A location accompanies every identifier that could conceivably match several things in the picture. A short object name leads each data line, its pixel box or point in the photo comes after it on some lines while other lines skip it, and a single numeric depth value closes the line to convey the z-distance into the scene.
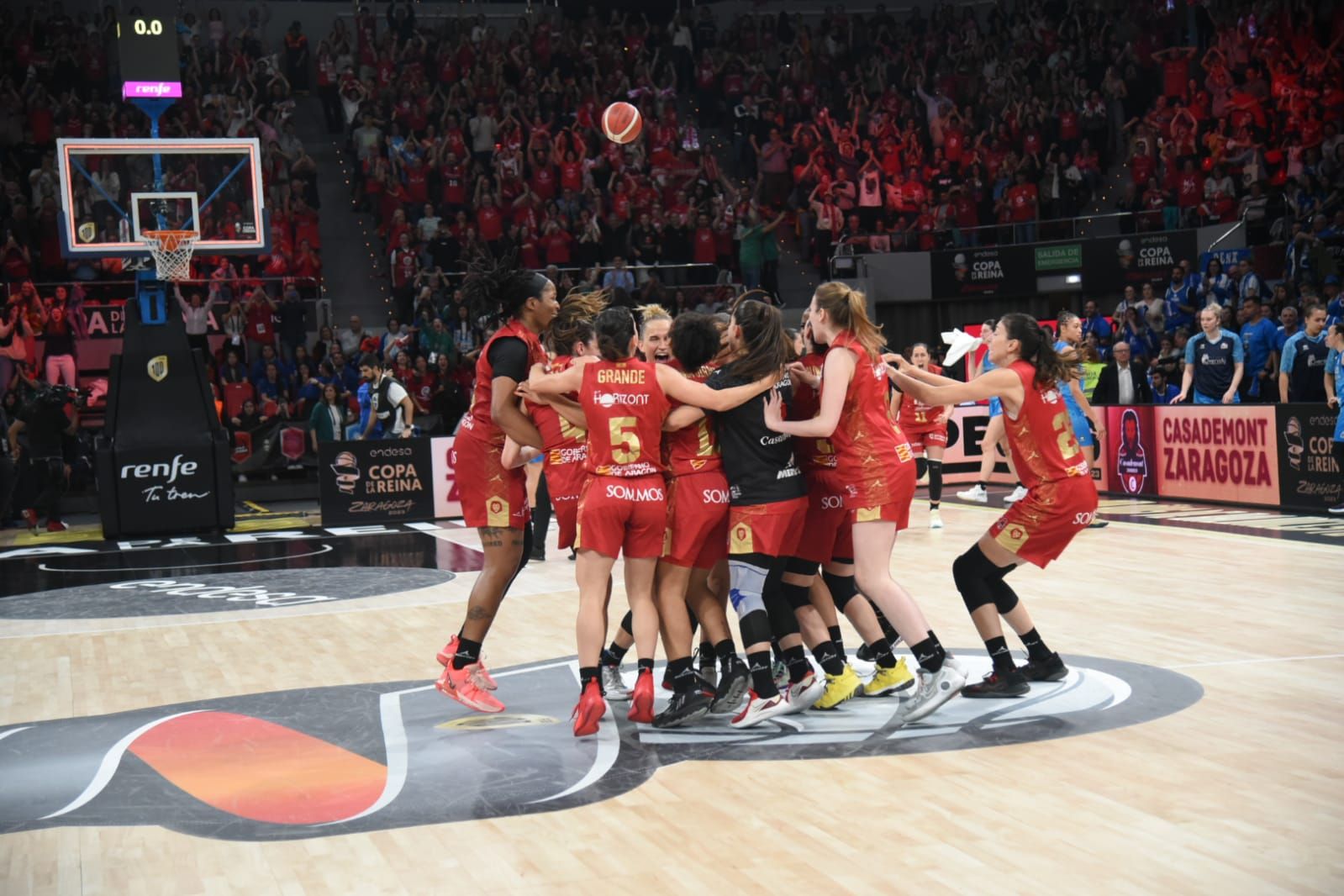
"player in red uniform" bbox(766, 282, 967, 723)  6.12
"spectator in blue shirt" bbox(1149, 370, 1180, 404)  17.89
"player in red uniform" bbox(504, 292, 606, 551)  6.63
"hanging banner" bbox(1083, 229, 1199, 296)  20.97
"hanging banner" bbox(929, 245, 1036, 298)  22.36
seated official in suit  16.42
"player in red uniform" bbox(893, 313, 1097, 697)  6.54
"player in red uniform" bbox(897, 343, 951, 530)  12.95
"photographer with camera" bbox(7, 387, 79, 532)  16.31
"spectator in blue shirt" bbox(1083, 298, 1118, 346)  19.41
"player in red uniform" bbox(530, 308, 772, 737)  6.08
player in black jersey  6.12
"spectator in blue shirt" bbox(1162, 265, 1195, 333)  18.66
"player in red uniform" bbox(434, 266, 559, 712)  6.60
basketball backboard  16.22
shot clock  17.14
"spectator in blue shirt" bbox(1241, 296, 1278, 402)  16.12
